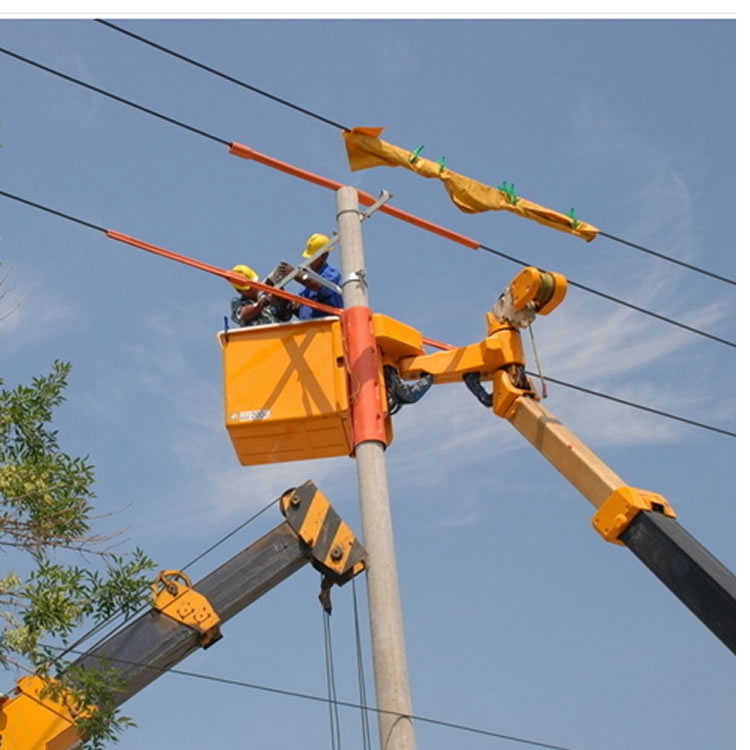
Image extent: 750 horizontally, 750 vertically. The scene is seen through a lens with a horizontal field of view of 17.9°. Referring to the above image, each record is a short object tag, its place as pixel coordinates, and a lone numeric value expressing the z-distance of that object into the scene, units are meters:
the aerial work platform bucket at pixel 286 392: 17.17
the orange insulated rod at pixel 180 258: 15.85
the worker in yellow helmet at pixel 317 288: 18.50
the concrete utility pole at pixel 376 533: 14.43
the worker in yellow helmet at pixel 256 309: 18.73
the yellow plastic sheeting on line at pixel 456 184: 18.41
